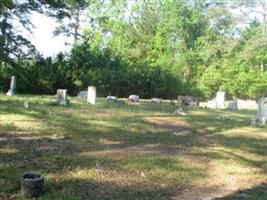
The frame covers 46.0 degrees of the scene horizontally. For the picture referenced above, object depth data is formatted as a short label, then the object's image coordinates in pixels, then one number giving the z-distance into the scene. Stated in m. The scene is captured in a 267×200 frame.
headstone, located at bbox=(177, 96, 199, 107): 18.27
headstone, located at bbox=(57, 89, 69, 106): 12.64
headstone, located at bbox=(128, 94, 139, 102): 17.61
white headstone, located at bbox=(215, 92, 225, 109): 19.59
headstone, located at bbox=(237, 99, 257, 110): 22.98
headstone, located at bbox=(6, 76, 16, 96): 15.34
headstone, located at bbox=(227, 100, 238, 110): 19.18
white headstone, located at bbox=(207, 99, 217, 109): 19.88
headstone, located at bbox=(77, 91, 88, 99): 17.04
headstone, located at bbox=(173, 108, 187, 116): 13.21
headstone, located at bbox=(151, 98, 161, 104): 18.12
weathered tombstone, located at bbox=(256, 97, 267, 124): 12.50
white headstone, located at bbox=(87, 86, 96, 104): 14.34
